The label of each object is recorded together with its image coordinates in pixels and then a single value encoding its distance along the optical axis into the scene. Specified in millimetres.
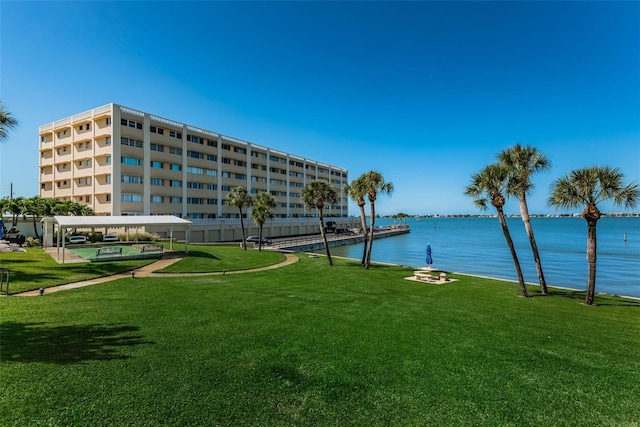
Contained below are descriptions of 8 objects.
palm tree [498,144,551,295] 18906
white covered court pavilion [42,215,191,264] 25219
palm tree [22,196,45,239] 40569
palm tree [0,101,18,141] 13461
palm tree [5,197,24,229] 40769
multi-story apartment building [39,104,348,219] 50941
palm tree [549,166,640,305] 15555
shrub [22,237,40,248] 36781
